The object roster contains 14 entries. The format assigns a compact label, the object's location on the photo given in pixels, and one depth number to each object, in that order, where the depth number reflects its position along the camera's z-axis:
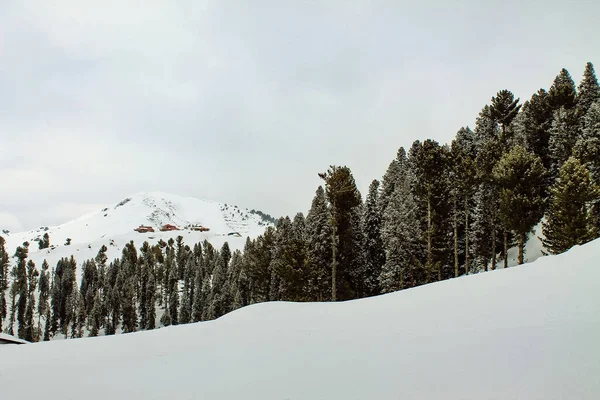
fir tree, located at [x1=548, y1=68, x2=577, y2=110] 48.50
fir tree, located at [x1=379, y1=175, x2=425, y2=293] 39.44
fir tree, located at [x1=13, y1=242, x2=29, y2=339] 99.23
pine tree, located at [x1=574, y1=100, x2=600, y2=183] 37.09
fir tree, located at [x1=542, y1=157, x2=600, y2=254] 27.67
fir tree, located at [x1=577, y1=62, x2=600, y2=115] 53.38
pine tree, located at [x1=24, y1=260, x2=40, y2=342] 96.25
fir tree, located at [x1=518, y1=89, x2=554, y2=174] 53.88
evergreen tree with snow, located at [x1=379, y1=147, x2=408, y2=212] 52.84
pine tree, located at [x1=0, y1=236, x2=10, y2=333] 111.19
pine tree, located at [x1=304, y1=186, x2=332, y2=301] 38.25
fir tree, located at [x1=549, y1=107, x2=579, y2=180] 44.69
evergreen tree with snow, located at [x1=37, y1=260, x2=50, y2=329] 116.31
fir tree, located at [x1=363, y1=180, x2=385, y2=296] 45.41
